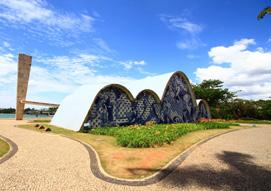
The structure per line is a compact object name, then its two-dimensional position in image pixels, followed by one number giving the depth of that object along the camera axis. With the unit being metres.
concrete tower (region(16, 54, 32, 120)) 23.86
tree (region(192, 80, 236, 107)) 42.06
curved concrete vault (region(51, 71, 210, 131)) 15.62
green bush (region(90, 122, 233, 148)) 9.09
